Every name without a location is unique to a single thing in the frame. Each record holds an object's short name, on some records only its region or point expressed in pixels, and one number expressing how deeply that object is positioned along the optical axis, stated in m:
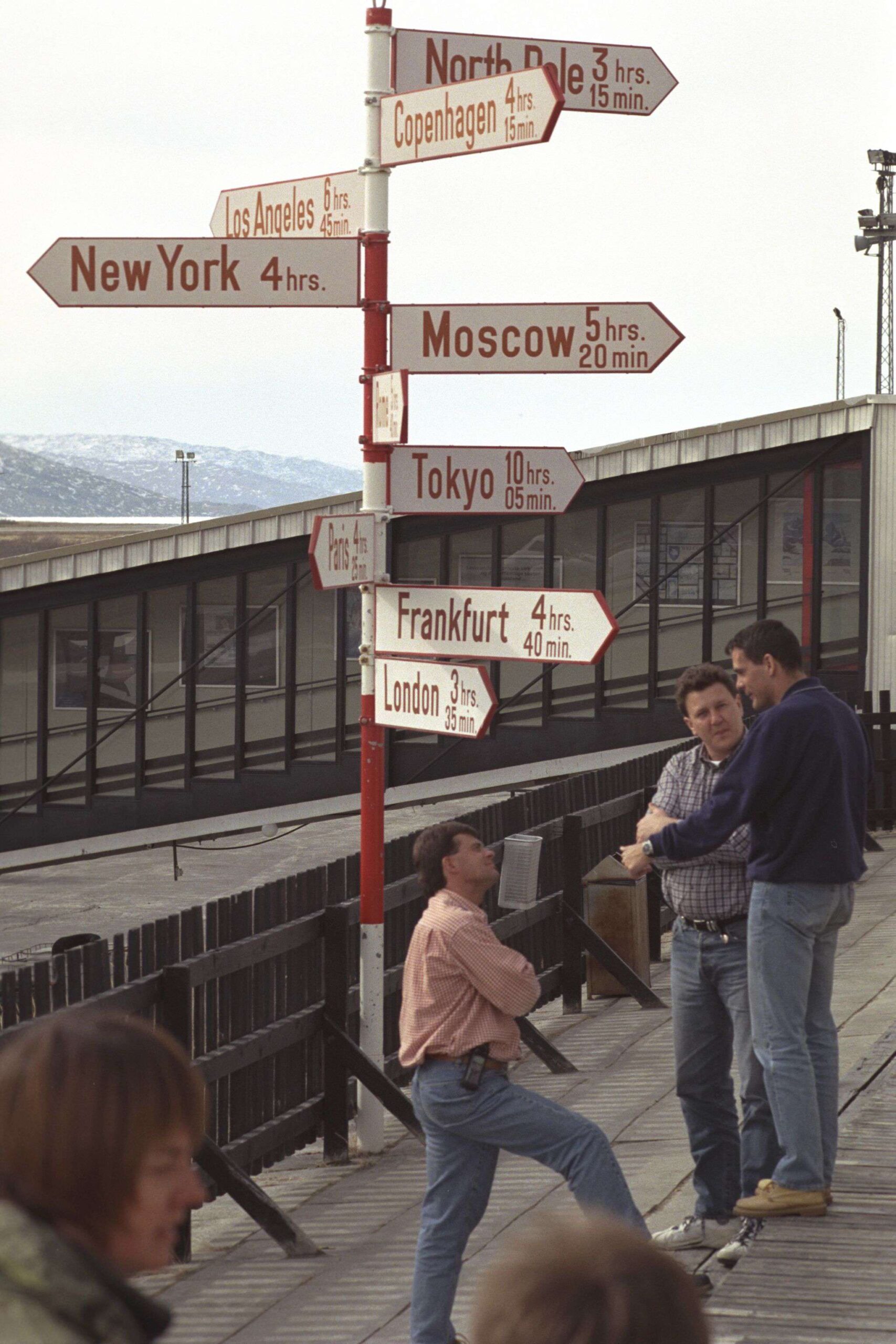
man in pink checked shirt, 9.66
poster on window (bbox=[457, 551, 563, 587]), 40.59
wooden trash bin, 21.64
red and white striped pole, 14.91
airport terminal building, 39.28
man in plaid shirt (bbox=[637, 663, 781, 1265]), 11.23
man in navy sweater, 10.80
